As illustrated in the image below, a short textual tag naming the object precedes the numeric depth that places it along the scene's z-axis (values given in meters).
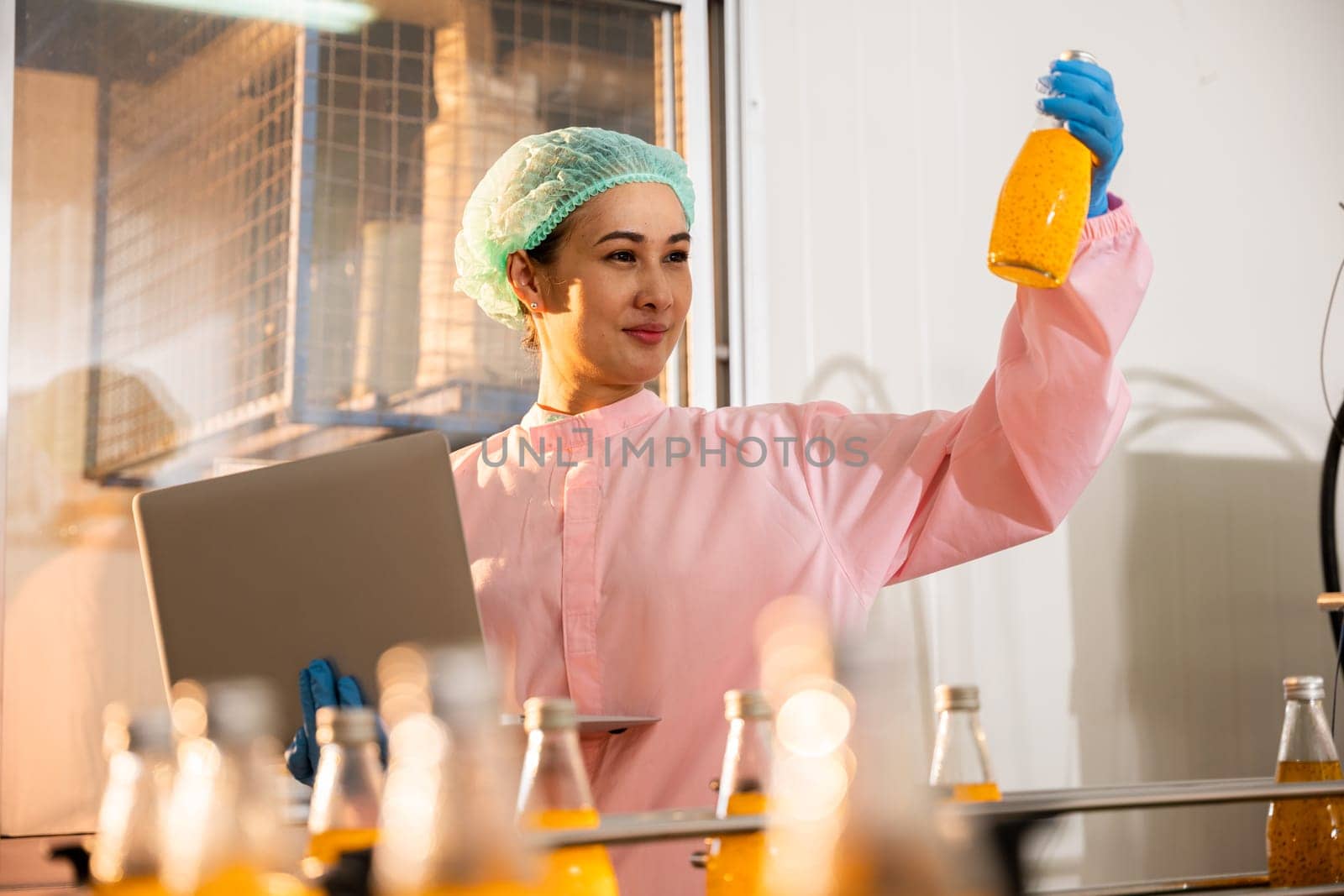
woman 1.47
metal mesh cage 2.20
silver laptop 1.12
